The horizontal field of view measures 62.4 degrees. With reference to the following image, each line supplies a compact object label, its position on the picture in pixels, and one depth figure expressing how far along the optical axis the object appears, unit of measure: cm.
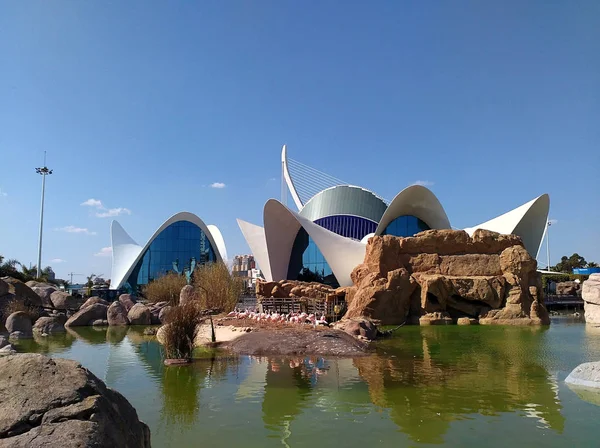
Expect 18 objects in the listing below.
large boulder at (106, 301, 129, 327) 2098
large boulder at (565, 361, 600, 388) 786
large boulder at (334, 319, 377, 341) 1426
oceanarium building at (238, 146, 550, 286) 2955
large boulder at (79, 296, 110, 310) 2269
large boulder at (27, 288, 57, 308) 2559
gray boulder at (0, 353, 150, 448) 258
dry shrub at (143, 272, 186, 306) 2747
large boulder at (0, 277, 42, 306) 2078
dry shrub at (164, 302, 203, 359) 1072
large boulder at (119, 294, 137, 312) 2430
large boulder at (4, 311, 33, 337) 1628
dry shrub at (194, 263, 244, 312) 2291
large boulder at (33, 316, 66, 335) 1755
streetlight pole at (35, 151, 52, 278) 4083
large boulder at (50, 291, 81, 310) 2505
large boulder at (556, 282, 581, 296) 3634
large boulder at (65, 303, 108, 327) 2058
